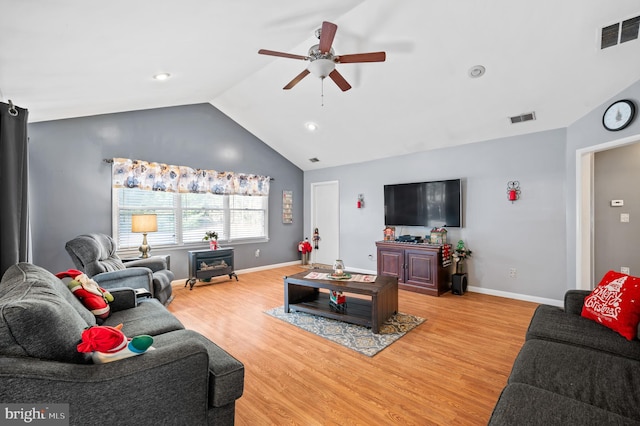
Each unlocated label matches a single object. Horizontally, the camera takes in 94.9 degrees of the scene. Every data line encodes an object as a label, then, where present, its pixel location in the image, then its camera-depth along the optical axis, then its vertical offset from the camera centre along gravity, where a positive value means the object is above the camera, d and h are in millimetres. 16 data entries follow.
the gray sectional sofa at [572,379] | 1133 -784
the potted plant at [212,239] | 5245 -456
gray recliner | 3092 -608
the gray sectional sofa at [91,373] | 1043 -636
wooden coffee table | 3035 -1041
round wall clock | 2955 +1009
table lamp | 4117 -152
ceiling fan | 2490 +1442
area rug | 2771 -1235
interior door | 6680 -161
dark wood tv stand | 4457 -860
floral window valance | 4477 +618
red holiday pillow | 1821 -618
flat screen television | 4727 +150
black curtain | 1860 +243
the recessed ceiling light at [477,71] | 3280 +1603
